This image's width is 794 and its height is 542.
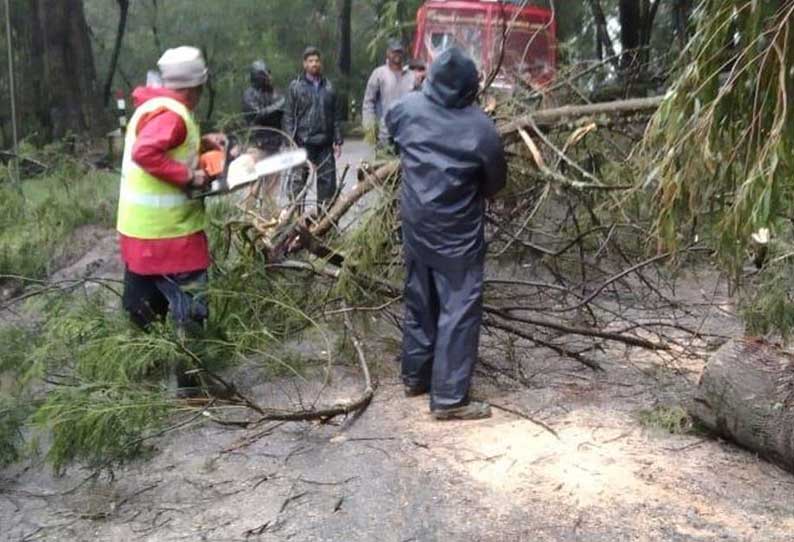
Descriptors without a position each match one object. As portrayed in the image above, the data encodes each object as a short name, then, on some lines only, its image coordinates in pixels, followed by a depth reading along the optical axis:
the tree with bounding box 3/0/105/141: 16.95
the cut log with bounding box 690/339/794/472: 4.30
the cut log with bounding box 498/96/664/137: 5.96
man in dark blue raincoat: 4.97
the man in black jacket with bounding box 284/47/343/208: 9.51
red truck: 6.57
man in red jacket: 5.07
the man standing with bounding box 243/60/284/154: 9.49
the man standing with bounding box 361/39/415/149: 9.81
